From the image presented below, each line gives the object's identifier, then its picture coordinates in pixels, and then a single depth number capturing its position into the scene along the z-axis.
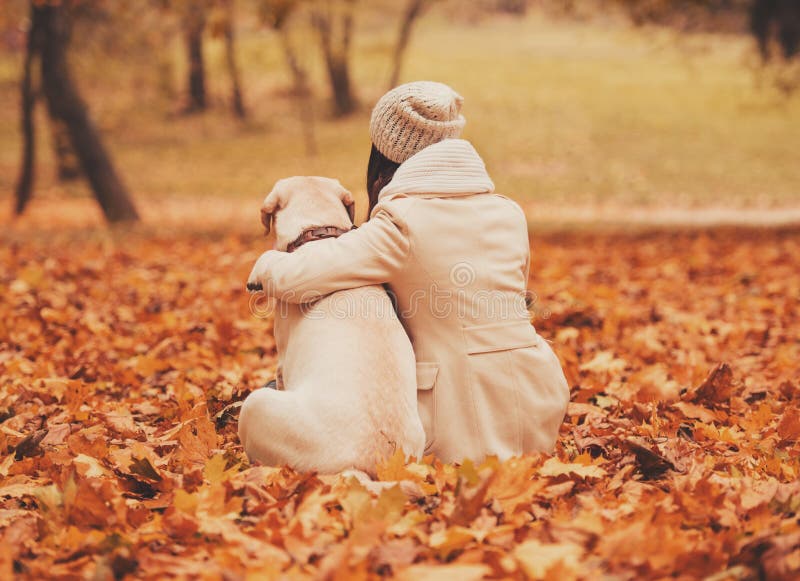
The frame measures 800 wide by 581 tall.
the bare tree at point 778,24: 12.40
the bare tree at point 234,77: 27.05
